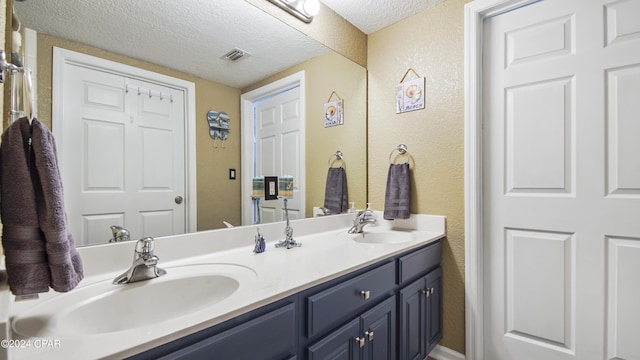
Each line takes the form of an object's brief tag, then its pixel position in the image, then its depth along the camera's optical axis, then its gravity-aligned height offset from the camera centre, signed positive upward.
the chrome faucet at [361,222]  1.71 -0.26
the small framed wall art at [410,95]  1.74 +0.54
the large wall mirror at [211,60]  0.87 +0.50
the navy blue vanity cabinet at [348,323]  0.67 -0.46
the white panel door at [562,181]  1.21 -0.02
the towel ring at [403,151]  1.80 +0.19
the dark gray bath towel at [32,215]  0.49 -0.06
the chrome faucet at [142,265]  0.85 -0.26
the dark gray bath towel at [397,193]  1.75 -0.09
